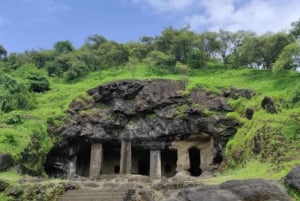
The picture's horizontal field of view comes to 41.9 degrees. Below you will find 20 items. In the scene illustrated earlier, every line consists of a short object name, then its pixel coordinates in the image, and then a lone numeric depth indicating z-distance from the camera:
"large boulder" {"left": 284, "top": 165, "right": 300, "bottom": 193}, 13.79
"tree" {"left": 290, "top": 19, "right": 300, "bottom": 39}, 31.32
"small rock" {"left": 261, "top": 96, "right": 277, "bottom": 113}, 25.24
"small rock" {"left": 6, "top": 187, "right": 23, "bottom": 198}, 17.80
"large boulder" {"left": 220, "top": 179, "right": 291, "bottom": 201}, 13.57
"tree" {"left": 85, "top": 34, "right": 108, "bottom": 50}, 54.62
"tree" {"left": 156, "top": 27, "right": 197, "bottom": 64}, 44.84
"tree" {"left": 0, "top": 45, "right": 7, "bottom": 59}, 57.11
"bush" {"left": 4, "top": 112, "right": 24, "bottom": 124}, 28.06
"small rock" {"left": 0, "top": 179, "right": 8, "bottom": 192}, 18.30
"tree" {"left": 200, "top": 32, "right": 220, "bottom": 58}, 45.28
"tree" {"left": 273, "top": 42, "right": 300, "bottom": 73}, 29.34
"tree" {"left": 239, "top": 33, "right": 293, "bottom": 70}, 37.06
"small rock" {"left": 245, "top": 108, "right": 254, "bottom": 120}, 27.48
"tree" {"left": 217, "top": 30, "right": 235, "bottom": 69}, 44.94
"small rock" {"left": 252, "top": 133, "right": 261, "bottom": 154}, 22.45
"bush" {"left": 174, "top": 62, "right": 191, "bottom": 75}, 40.75
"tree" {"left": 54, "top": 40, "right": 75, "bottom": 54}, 56.12
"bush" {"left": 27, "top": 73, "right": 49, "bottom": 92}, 40.91
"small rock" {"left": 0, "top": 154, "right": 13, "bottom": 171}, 22.80
